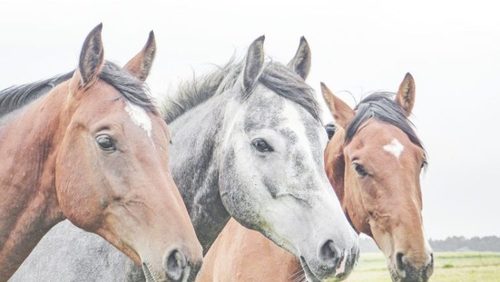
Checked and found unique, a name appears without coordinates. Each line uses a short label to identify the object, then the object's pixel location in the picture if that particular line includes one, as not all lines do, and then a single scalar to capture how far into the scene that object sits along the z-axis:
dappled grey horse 11.56
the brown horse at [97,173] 9.52
